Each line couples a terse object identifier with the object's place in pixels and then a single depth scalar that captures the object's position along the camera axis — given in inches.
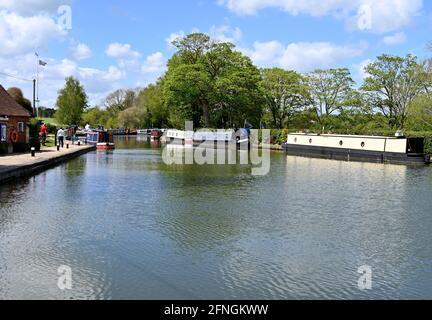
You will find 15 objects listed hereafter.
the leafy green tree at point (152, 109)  3555.6
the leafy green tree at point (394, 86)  1726.1
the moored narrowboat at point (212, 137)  1845.4
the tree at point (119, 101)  4100.6
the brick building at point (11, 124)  1063.6
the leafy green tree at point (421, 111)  1460.4
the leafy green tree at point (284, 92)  2041.1
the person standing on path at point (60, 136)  1359.5
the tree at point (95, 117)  3937.0
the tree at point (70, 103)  3284.9
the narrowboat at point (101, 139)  1584.0
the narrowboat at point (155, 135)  2657.0
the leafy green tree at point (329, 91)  1971.0
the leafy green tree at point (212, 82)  2049.7
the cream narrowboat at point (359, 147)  1156.5
